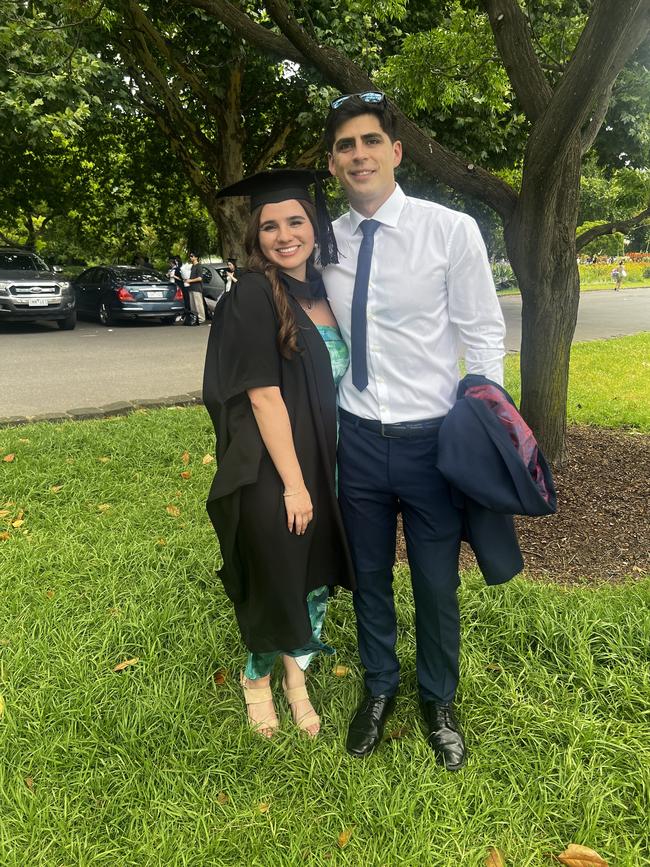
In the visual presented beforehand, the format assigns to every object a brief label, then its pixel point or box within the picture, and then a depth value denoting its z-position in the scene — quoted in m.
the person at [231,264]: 12.59
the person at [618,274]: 31.47
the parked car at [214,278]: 15.31
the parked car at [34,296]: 12.59
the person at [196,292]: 14.49
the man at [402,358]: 1.95
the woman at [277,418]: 1.90
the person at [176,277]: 14.76
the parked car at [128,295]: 14.08
